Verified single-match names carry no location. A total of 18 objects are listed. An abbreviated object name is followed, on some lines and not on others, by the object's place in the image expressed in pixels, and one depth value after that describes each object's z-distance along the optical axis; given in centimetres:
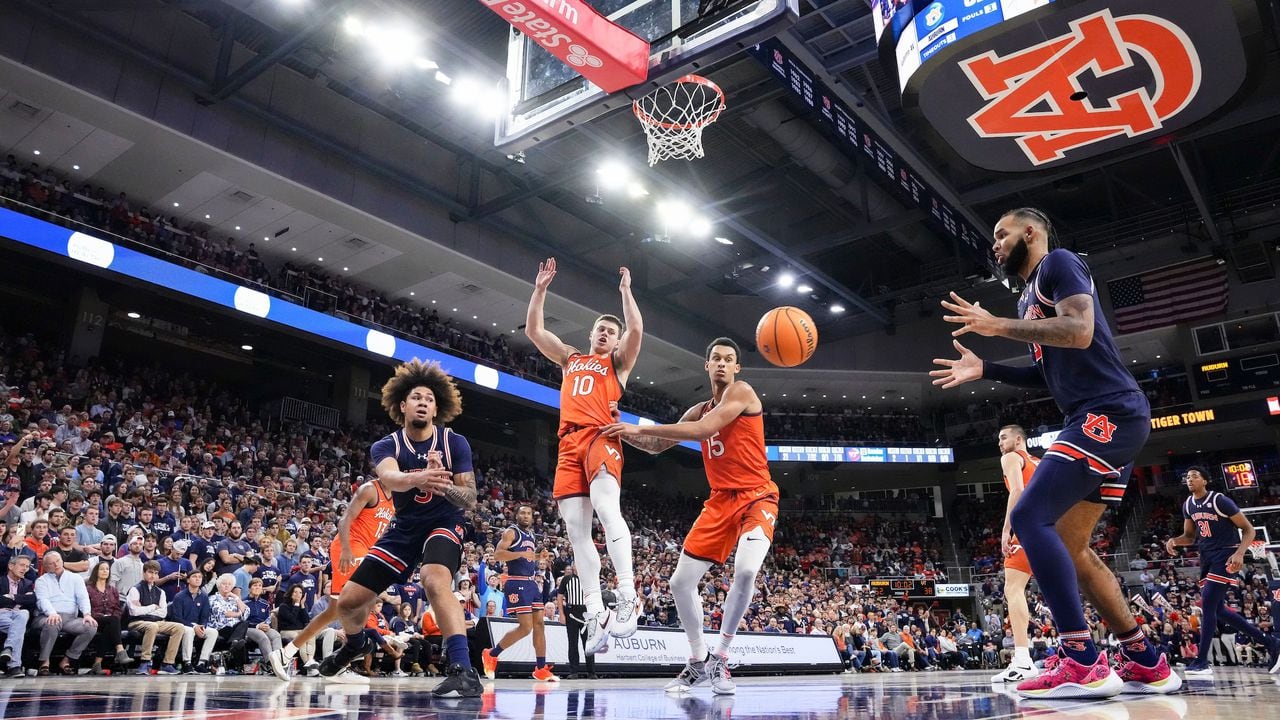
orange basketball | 548
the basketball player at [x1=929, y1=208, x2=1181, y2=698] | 315
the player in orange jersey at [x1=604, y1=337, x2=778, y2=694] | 444
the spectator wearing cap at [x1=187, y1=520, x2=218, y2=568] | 910
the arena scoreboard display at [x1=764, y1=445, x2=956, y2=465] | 2927
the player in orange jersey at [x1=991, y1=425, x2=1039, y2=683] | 607
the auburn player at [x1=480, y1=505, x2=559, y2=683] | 814
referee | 898
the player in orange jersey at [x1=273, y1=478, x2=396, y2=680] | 567
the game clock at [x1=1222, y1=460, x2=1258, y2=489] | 2420
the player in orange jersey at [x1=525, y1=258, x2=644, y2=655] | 482
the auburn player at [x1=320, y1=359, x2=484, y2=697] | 392
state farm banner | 640
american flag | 2303
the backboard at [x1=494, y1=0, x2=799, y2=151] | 649
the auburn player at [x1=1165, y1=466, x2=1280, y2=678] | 765
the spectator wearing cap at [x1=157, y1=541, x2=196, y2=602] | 884
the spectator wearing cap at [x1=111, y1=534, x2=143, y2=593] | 854
